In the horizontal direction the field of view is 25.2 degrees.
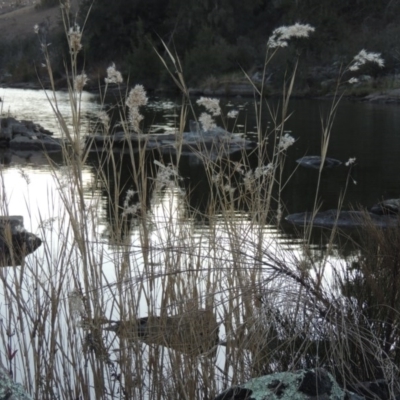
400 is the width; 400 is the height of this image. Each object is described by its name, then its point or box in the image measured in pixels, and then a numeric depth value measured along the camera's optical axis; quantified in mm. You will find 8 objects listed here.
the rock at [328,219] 6422
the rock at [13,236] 2629
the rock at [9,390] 1585
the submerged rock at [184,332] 2387
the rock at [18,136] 12672
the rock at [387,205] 6362
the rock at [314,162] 11016
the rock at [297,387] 1812
